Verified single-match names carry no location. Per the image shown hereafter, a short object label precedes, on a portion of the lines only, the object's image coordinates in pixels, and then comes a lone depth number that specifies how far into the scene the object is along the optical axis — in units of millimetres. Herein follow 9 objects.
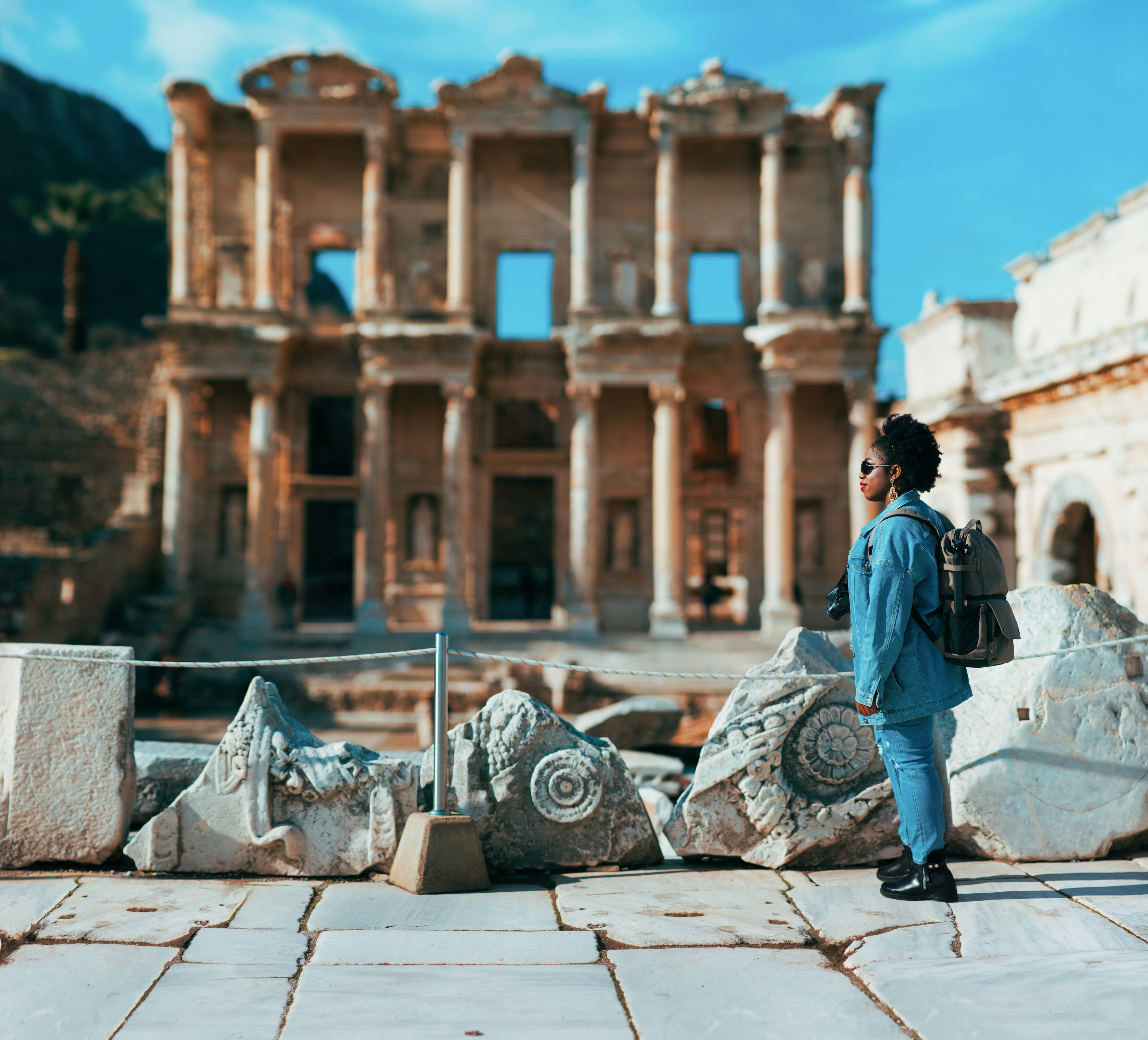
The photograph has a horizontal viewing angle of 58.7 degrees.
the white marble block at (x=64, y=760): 4605
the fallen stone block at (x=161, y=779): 5293
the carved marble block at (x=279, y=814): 4570
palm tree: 35344
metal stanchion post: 4410
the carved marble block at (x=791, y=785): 4648
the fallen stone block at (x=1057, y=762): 4566
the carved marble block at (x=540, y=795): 4656
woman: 3949
